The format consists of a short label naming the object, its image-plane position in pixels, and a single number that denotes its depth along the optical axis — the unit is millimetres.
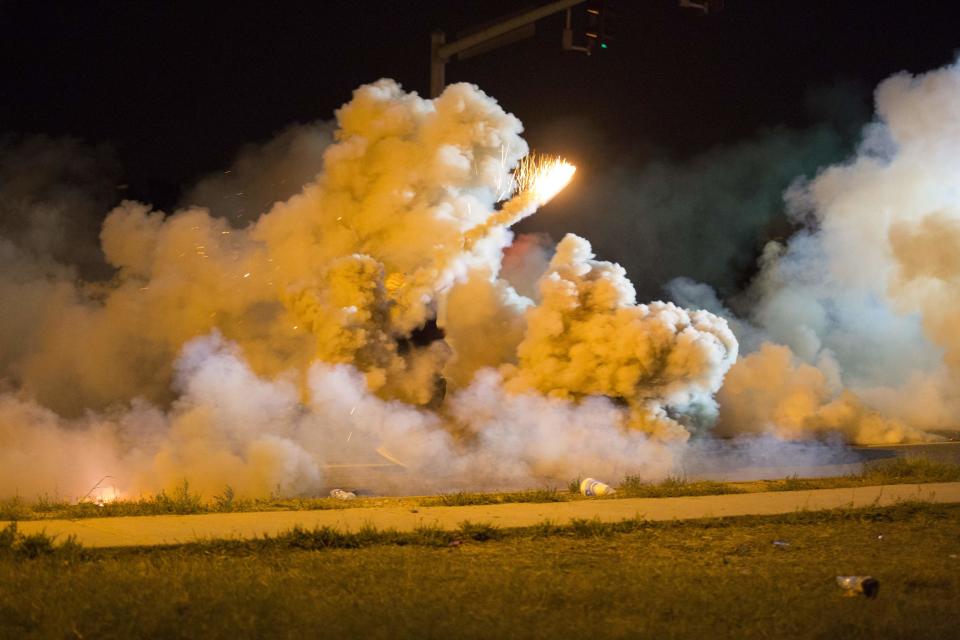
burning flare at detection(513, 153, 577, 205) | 18141
